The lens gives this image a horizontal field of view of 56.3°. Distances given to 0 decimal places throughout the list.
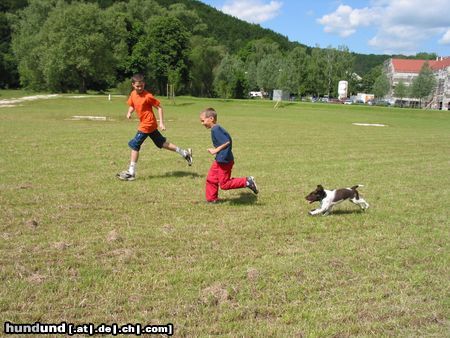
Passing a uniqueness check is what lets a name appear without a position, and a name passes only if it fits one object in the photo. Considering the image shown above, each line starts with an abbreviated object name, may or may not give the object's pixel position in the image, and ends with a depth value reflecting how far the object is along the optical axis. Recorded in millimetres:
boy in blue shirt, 7789
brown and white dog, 7320
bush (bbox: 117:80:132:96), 70819
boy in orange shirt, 9820
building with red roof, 121144
